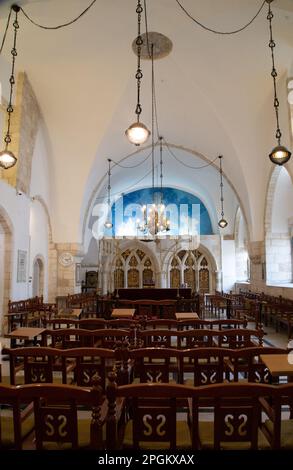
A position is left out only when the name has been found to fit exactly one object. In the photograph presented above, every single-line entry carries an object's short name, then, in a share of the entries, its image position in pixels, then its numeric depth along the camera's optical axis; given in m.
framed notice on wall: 8.87
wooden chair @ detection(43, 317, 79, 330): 4.69
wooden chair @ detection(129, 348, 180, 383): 2.75
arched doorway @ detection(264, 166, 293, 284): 11.30
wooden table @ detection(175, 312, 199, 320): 5.44
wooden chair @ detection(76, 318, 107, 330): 4.74
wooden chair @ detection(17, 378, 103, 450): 1.81
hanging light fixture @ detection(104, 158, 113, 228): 13.95
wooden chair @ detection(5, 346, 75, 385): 2.88
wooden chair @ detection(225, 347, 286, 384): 2.83
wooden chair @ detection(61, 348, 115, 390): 2.79
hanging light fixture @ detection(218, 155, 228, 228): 13.27
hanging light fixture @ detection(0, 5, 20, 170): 6.52
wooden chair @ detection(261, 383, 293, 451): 1.84
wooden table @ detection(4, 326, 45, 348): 4.11
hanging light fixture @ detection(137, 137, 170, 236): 11.86
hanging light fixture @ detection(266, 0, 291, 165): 5.88
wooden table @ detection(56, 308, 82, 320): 6.29
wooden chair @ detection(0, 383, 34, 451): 1.87
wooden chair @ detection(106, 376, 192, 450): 1.84
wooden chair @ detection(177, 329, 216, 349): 3.71
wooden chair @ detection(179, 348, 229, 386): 2.78
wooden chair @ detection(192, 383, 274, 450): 1.83
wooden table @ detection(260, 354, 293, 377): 2.50
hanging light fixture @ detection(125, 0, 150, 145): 5.59
